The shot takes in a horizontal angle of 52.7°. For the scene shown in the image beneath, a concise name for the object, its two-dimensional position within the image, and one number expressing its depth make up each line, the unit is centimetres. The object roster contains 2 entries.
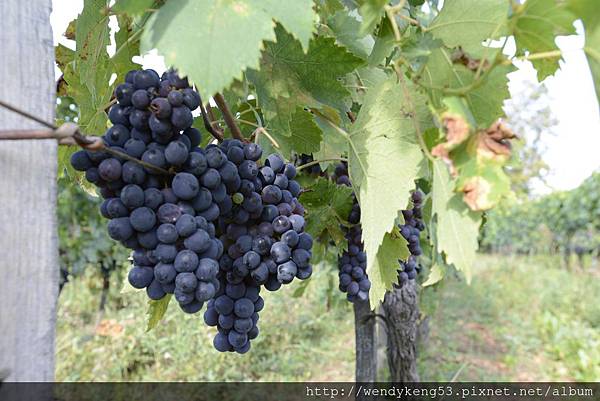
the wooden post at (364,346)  94
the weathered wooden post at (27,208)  30
